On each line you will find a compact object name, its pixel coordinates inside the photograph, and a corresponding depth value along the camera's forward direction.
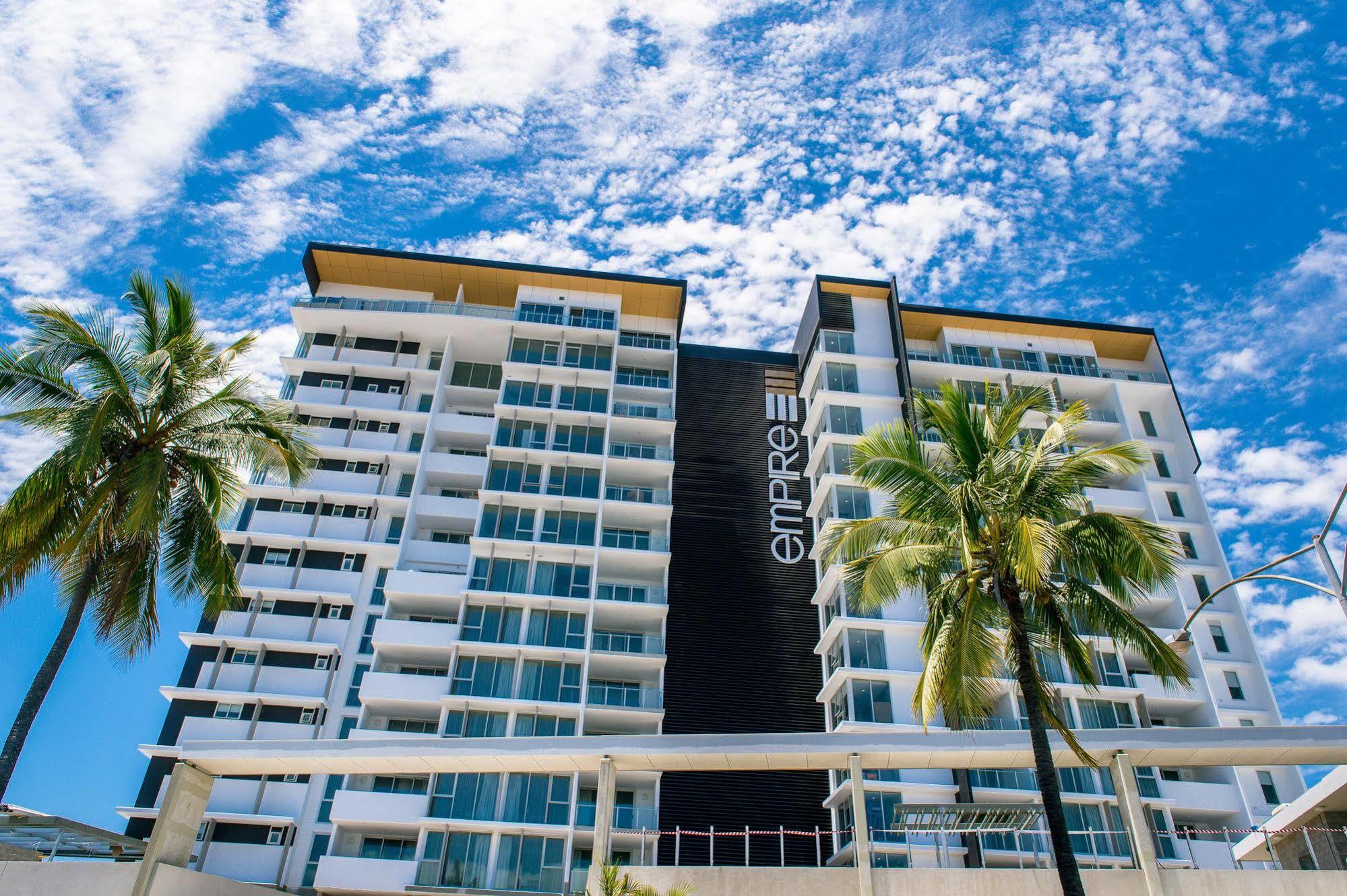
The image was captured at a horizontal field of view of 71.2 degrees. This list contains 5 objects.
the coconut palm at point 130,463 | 20.89
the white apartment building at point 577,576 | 38.38
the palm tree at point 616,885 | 16.94
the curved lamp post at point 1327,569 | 13.54
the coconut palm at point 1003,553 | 18.50
